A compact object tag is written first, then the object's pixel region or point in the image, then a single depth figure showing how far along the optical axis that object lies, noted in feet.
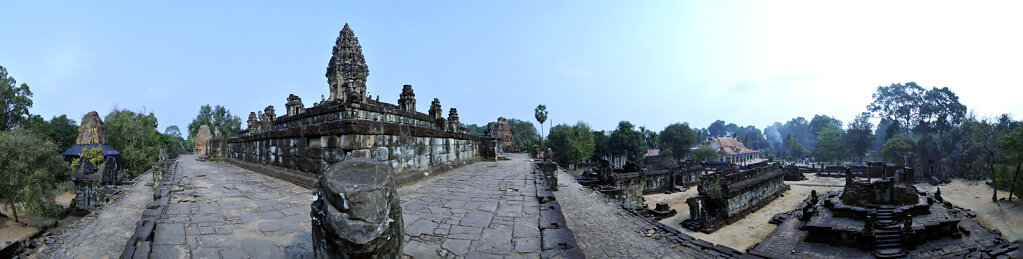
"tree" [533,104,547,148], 172.14
